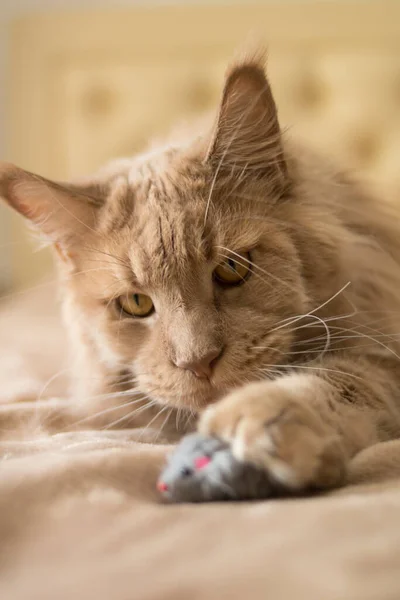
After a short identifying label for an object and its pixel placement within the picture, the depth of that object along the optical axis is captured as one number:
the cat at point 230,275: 0.48
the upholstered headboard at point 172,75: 0.85
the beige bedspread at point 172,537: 0.38
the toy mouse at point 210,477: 0.42
